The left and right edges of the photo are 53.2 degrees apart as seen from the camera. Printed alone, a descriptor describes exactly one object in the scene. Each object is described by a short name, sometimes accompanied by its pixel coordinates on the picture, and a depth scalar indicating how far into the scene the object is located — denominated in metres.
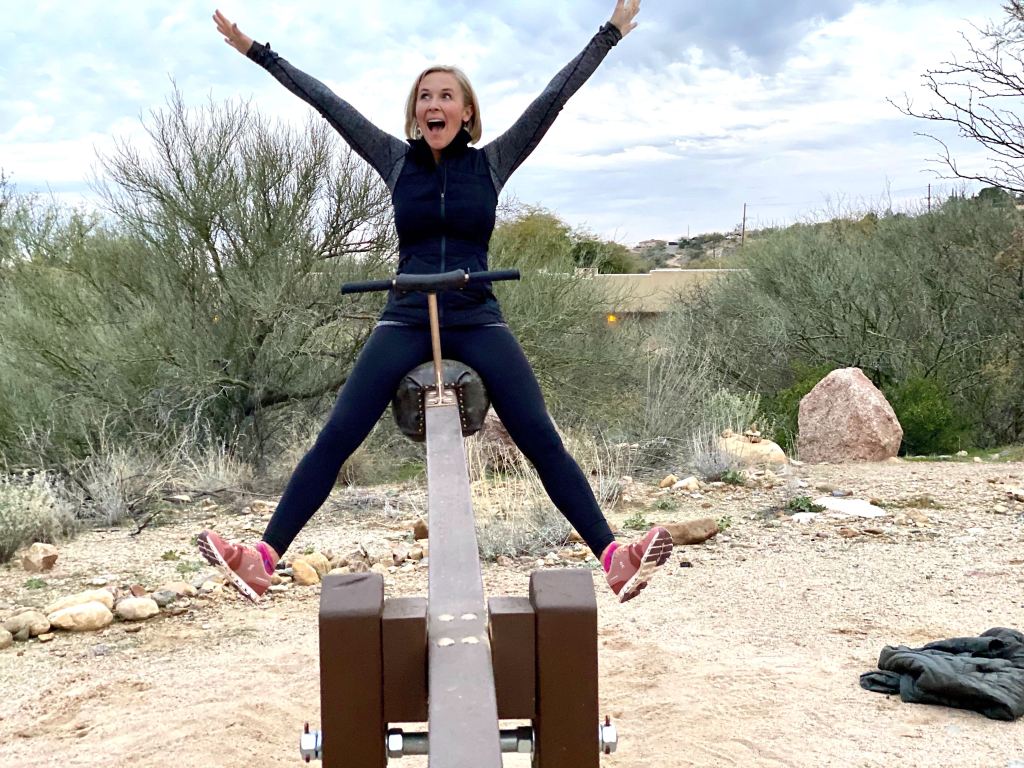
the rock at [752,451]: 8.70
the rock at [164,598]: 5.20
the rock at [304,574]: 5.66
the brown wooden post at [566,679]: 1.96
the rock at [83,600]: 5.12
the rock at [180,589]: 5.33
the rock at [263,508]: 7.38
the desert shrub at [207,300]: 9.22
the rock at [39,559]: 5.90
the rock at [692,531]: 6.33
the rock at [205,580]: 5.49
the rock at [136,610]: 5.05
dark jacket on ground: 3.73
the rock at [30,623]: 4.86
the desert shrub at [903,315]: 13.09
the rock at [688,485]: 7.83
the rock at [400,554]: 5.98
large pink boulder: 9.30
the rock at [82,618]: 4.91
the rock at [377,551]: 6.00
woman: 2.47
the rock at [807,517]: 6.80
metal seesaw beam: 1.46
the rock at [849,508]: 6.93
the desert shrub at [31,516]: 6.25
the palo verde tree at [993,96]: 11.12
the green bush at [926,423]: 10.85
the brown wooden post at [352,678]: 1.88
